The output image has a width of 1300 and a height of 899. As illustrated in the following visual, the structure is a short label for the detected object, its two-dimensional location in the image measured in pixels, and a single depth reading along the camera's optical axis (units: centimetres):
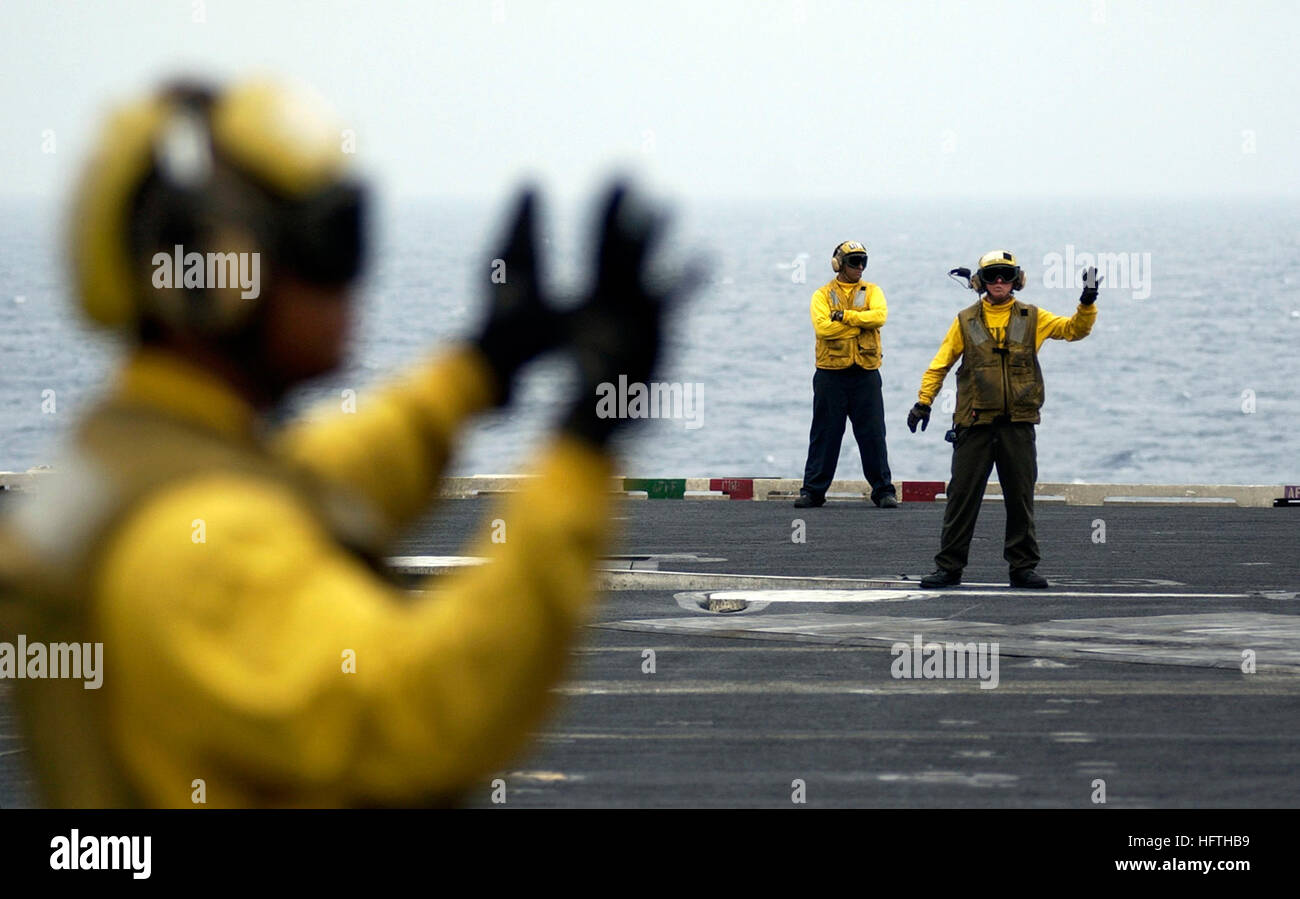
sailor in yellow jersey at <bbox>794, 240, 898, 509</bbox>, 1845
